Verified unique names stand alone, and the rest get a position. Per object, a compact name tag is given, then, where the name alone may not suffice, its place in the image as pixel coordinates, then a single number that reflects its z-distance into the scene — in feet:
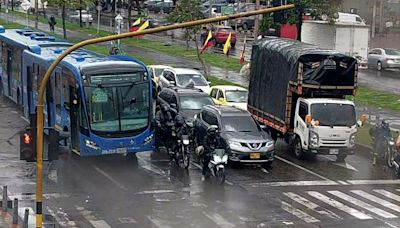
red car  202.49
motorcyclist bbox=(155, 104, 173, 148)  83.25
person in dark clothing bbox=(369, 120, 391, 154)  83.97
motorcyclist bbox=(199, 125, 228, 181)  75.15
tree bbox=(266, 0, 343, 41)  166.50
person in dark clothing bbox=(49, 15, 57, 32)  210.20
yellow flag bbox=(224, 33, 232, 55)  145.67
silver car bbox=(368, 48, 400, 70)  168.96
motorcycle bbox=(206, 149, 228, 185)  73.00
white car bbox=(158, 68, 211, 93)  119.44
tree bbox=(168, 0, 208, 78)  156.25
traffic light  52.47
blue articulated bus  77.15
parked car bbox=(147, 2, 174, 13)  293.64
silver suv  79.15
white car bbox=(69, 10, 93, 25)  247.46
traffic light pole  51.16
